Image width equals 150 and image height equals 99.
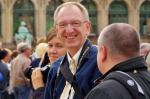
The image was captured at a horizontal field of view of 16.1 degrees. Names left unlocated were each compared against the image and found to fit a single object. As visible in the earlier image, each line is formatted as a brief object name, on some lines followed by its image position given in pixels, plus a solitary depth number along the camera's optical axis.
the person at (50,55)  4.73
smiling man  3.84
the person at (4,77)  9.09
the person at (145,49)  6.65
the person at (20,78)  7.58
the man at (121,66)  2.85
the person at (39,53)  6.62
